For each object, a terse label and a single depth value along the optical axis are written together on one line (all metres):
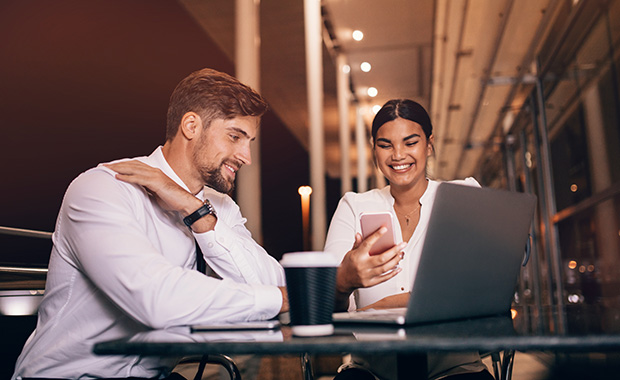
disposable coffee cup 0.85
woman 1.84
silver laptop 0.90
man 1.08
